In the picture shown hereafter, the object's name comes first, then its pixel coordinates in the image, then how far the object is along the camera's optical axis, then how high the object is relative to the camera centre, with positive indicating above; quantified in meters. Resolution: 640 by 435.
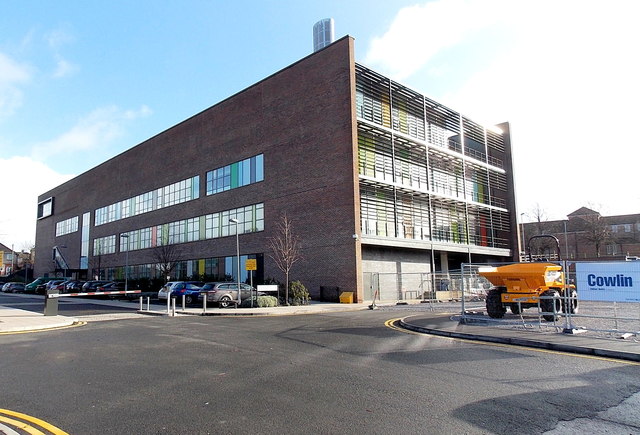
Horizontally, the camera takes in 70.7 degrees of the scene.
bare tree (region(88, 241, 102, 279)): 59.12 +2.33
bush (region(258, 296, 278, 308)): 24.82 -1.45
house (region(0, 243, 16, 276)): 107.44 +4.16
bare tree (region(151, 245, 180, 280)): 44.38 +2.14
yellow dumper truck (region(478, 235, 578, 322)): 13.88 -0.51
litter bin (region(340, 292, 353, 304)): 28.69 -1.54
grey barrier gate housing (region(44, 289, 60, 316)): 18.41 -1.06
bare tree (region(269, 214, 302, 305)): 32.25 +2.28
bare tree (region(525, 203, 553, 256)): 65.90 +4.30
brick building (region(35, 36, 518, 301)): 31.69 +7.94
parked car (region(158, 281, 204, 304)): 27.80 -0.82
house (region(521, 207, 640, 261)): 65.81 +5.78
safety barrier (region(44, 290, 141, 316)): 18.38 -0.98
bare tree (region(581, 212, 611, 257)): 62.22 +5.38
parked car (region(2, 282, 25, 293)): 56.59 -0.93
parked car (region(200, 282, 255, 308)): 25.38 -0.93
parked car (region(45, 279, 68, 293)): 42.65 -0.43
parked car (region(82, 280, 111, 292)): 40.45 -0.56
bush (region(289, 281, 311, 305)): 27.34 -1.19
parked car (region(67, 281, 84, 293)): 43.97 -0.68
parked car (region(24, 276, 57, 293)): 51.63 -0.56
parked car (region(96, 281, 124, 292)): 37.44 -0.70
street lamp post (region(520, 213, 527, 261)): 66.45 +3.95
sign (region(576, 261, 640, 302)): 10.88 -0.32
